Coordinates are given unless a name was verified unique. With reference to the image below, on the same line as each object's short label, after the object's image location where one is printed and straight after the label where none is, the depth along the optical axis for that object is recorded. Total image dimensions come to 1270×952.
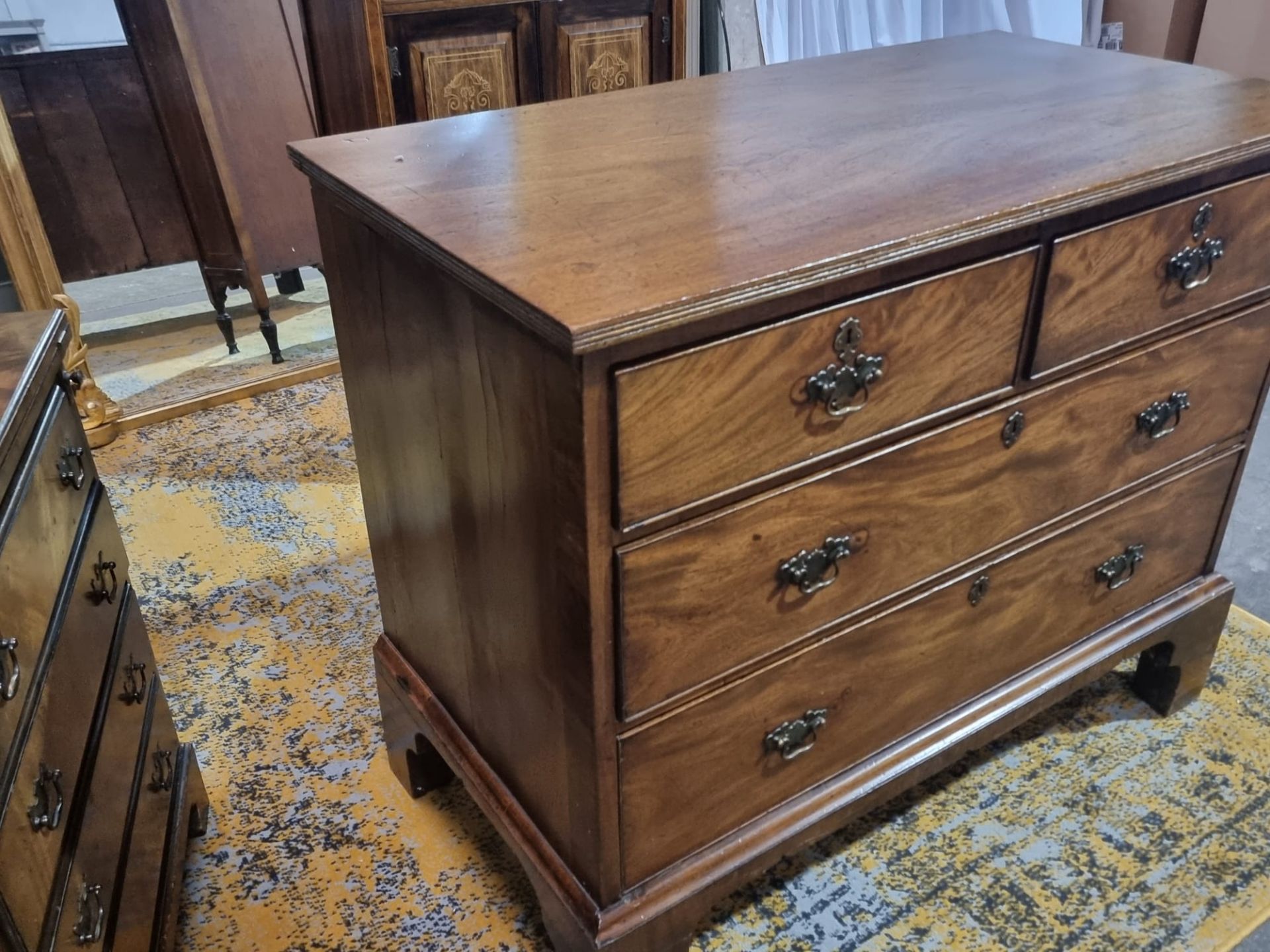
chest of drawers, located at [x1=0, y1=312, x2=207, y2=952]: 0.93
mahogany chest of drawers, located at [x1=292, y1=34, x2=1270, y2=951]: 0.94
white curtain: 2.80
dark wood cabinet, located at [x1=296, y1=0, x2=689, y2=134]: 2.15
